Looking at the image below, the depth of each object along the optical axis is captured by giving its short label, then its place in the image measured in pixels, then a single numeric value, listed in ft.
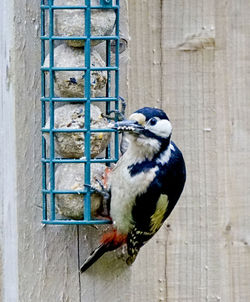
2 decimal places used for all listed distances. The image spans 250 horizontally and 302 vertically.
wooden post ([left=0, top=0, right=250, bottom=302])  22.30
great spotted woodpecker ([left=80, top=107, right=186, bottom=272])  20.53
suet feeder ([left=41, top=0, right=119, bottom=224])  19.19
